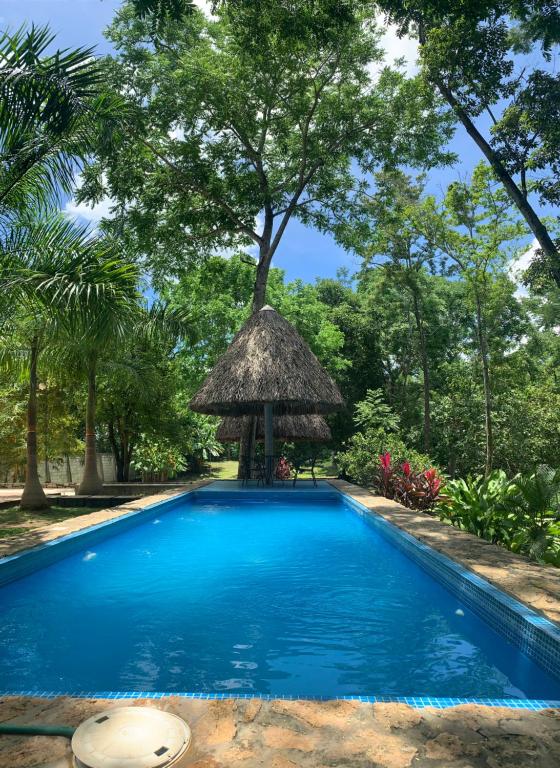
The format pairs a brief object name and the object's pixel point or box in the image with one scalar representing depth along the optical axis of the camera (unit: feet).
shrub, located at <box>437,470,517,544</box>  19.33
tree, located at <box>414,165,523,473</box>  47.83
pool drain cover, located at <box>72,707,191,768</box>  5.95
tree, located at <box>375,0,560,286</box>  36.14
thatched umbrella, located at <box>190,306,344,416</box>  38.91
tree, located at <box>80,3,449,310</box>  45.16
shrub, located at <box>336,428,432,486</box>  42.65
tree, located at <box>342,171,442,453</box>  54.85
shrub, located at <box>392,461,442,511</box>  32.17
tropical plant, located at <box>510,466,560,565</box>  16.90
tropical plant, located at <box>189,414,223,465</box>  61.31
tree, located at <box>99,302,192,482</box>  39.86
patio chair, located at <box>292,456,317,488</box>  71.19
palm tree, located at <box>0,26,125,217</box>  19.89
